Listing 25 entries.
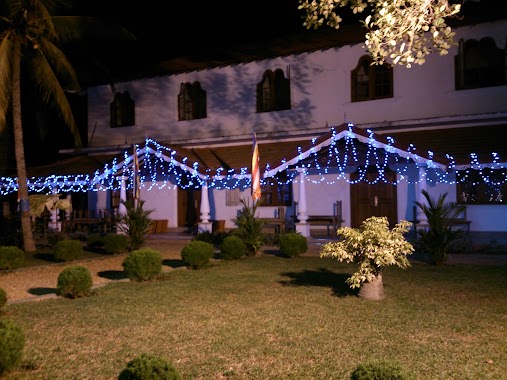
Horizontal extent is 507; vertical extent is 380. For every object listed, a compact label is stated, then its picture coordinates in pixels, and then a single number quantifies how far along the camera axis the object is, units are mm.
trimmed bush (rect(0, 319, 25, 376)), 5129
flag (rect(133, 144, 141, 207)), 16230
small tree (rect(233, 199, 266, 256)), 14156
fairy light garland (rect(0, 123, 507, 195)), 15469
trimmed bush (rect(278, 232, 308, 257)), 13531
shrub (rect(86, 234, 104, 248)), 16484
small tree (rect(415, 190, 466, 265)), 11727
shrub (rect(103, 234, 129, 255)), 15070
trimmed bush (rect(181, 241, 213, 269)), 12008
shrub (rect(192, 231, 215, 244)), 16562
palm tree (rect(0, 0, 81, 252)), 14078
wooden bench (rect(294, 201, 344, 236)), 17509
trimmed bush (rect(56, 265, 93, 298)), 9117
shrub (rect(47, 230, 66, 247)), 16925
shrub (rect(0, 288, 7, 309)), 7857
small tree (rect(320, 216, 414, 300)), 8297
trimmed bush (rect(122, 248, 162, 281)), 10641
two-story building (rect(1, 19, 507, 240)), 16047
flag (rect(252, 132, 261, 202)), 14812
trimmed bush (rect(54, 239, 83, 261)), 13734
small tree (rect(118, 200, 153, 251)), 15211
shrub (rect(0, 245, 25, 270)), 12297
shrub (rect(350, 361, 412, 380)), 3807
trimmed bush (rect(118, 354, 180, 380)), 4031
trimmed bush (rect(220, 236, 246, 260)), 13336
